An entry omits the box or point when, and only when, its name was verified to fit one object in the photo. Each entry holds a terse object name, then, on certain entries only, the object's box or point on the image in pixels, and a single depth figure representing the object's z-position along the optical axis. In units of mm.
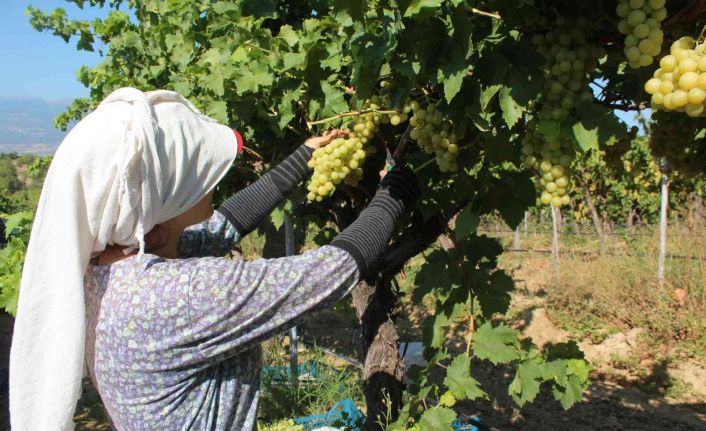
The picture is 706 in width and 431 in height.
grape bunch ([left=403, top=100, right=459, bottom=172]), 1651
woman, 1319
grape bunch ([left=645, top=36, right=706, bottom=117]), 934
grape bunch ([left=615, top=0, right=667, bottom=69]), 1011
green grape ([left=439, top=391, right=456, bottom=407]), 2102
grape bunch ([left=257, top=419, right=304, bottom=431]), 3858
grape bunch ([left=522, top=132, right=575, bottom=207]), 1330
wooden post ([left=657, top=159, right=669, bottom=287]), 7025
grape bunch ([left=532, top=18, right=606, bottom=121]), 1240
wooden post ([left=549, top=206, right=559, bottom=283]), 8727
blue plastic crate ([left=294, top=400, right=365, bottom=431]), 4082
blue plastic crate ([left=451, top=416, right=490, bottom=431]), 3650
